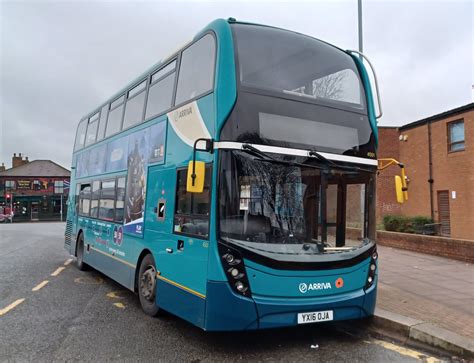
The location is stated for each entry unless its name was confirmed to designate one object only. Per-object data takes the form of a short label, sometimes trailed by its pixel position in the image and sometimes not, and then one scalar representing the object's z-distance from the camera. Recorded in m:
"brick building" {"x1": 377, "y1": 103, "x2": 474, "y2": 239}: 16.78
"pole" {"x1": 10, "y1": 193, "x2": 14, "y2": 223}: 54.31
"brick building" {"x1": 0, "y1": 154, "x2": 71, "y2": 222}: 63.00
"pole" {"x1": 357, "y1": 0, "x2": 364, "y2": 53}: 10.51
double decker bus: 4.64
